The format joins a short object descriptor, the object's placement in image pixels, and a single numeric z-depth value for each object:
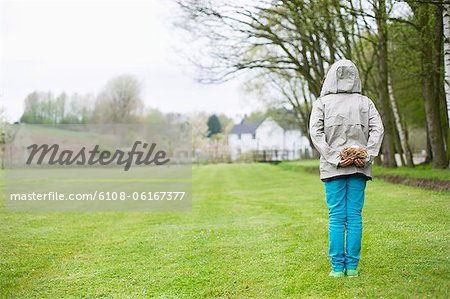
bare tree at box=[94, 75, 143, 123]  70.38
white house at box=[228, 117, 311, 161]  75.17
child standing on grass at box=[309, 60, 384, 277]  5.89
